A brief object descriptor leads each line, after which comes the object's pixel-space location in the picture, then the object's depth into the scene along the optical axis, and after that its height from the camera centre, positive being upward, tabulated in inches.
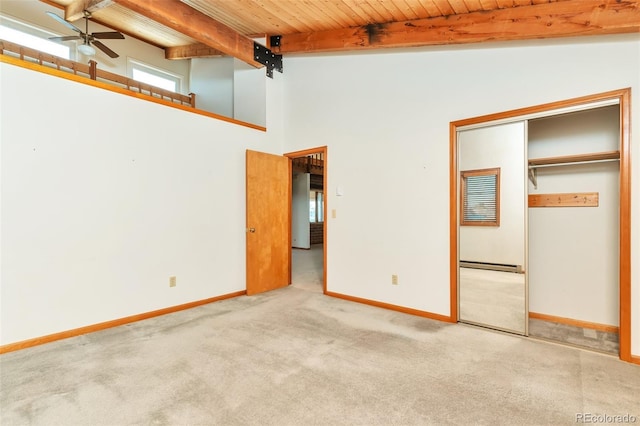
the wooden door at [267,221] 167.0 -5.7
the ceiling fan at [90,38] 181.9 +105.7
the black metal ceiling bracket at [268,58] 170.7 +89.3
